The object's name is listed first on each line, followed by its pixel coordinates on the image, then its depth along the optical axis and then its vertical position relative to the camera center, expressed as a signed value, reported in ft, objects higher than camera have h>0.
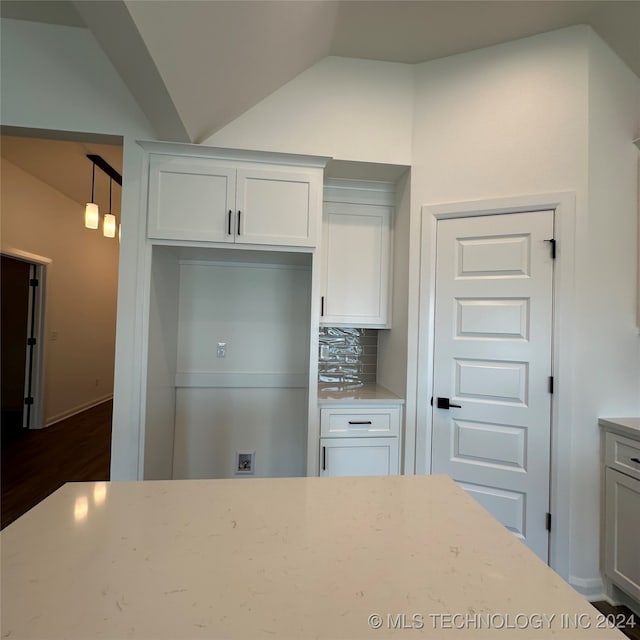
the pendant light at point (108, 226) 12.67 +3.40
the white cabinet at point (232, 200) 6.45 +2.32
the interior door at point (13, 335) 15.13 -0.76
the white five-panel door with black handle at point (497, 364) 6.27 -0.57
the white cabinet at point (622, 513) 5.47 -2.81
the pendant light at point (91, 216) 11.79 +3.49
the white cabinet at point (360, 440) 6.97 -2.21
